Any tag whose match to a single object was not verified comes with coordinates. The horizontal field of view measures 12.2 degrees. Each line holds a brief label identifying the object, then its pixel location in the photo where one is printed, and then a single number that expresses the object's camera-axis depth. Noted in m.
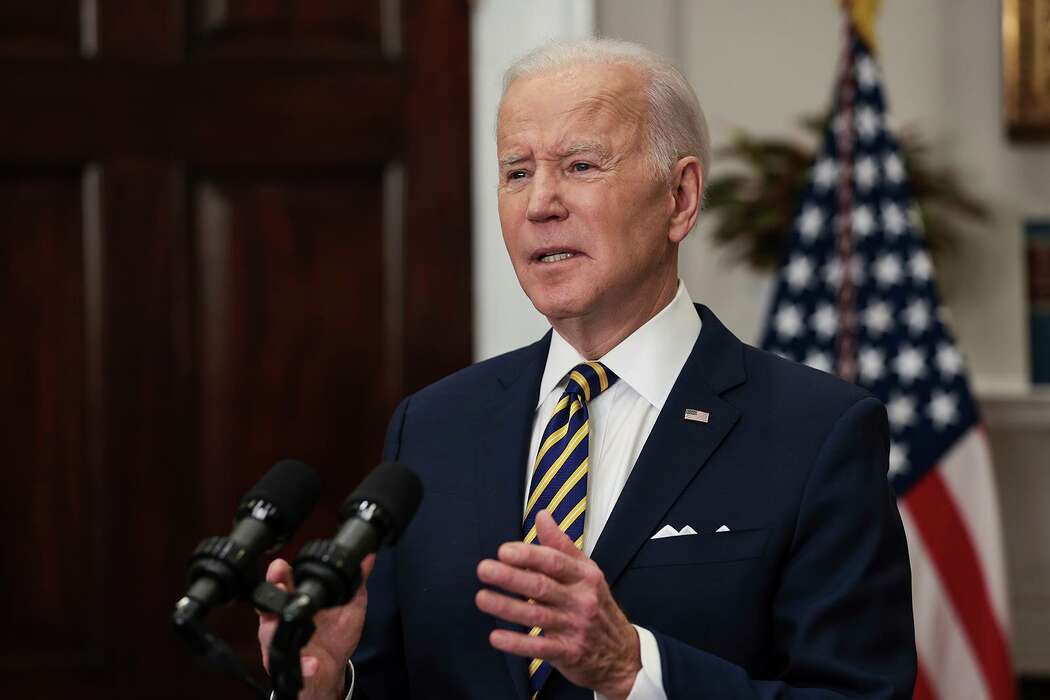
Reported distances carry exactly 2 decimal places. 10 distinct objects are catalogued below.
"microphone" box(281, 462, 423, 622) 3.76
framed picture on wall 6.07
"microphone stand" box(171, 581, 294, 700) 3.76
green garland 6.00
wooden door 5.15
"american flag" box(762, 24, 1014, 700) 5.41
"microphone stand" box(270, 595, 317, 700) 3.76
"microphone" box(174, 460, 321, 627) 3.77
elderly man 4.02
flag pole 5.56
